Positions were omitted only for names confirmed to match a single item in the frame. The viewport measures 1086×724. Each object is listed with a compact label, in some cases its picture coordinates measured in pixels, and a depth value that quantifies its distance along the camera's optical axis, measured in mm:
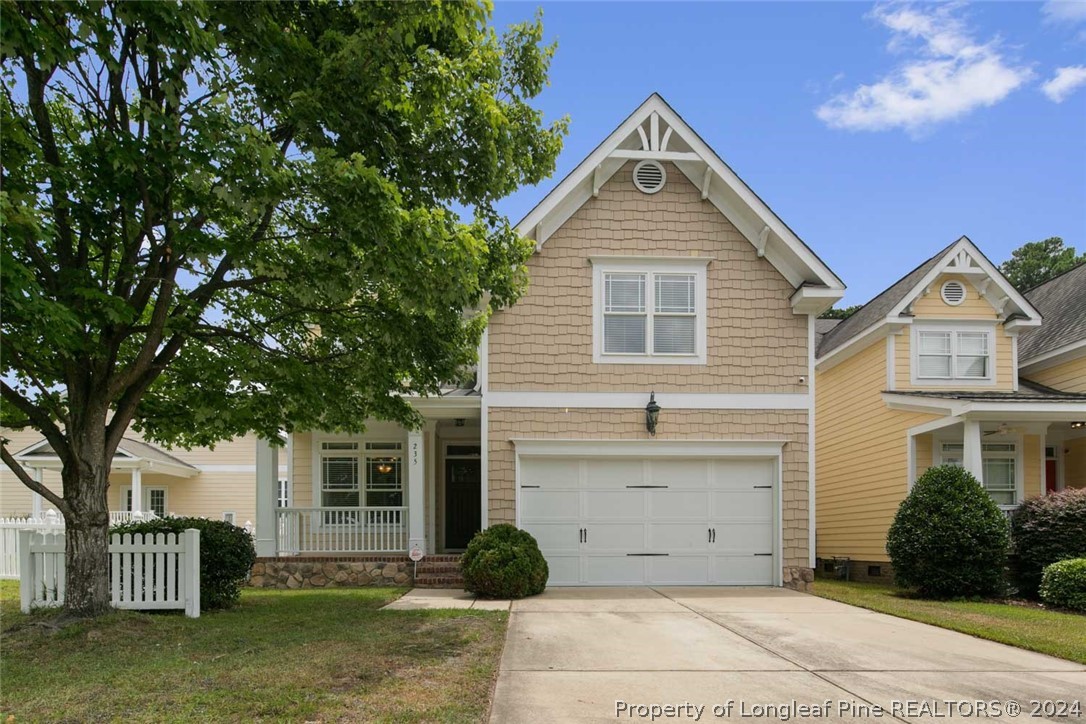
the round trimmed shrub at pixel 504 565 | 10906
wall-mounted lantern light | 12758
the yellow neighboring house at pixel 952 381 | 15219
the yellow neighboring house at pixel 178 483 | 23312
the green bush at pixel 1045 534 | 12281
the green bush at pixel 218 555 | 9742
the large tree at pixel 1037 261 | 43312
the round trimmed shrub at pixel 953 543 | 12047
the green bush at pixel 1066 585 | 11055
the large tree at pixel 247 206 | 6438
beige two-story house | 12898
